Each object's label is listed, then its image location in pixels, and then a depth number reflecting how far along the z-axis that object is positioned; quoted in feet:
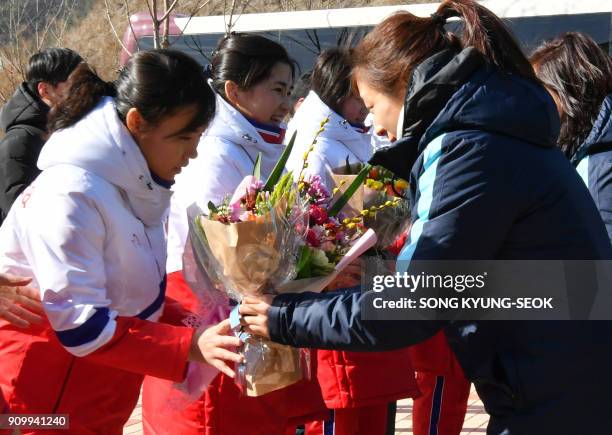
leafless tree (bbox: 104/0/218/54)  25.87
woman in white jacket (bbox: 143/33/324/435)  10.01
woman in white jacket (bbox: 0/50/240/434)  8.18
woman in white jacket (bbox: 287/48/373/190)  14.21
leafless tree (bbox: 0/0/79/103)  51.01
